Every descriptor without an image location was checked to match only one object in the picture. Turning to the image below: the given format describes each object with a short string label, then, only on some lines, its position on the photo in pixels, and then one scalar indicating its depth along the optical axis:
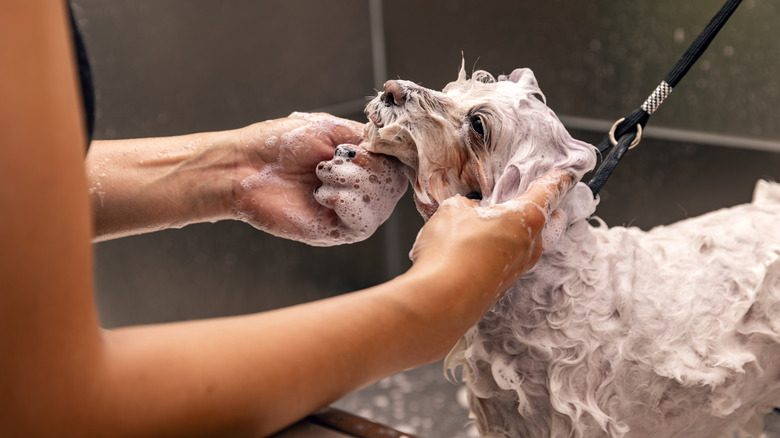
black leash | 0.76
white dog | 0.63
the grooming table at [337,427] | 0.47
